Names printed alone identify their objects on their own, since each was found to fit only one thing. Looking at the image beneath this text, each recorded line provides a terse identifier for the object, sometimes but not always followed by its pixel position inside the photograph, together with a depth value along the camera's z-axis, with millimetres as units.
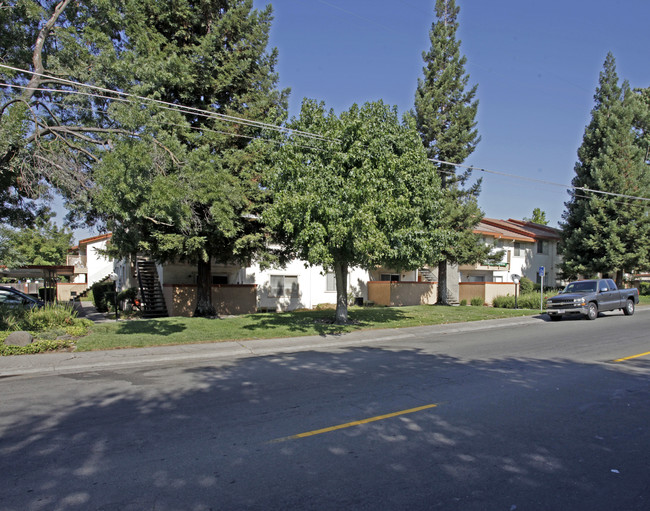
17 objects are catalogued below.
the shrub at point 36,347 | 11273
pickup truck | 21094
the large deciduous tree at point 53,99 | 11609
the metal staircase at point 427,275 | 36188
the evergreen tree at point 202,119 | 12742
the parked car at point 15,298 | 20094
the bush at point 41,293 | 32067
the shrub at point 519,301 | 27609
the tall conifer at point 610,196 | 31578
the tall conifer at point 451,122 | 27062
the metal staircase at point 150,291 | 23872
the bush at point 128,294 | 26219
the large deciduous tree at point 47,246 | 49688
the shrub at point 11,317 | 13469
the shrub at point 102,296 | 26578
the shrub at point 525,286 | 34500
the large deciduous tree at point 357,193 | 14344
